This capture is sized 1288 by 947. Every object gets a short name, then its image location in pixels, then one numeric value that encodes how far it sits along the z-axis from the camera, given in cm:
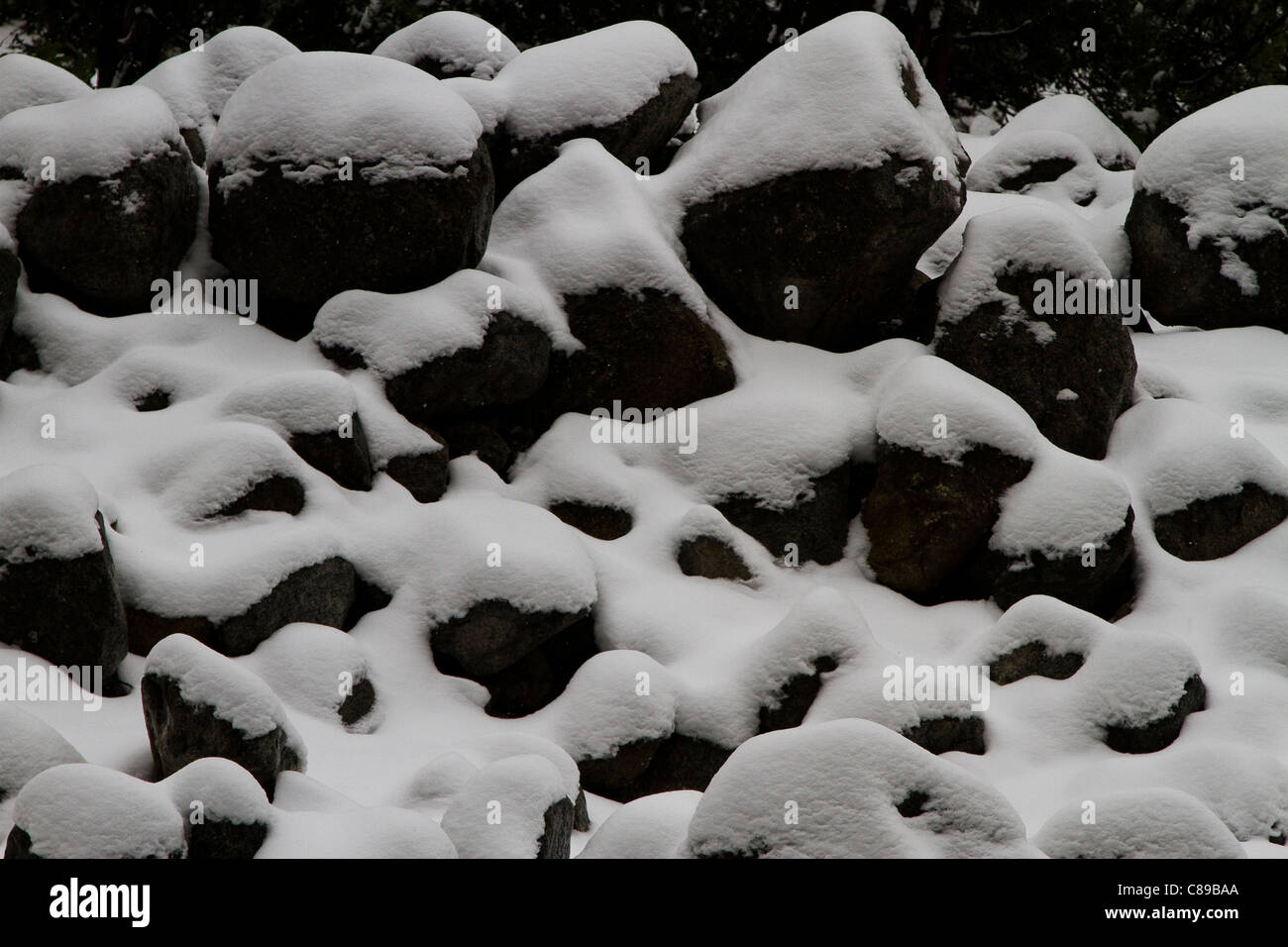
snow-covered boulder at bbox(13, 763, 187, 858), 476
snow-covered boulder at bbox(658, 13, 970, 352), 941
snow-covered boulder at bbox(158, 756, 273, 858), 511
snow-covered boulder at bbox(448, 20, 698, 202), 1019
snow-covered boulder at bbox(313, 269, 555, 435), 871
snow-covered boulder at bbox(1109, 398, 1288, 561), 884
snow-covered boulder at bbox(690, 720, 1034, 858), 479
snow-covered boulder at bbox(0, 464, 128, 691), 678
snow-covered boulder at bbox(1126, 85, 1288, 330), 1065
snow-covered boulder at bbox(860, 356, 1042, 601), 865
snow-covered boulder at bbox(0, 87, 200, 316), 891
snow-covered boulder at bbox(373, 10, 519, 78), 1124
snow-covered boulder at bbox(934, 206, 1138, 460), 941
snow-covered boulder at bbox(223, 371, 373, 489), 812
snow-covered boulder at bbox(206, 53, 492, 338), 889
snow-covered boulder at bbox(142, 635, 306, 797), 584
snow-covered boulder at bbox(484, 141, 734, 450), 938
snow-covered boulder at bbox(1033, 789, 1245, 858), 495
